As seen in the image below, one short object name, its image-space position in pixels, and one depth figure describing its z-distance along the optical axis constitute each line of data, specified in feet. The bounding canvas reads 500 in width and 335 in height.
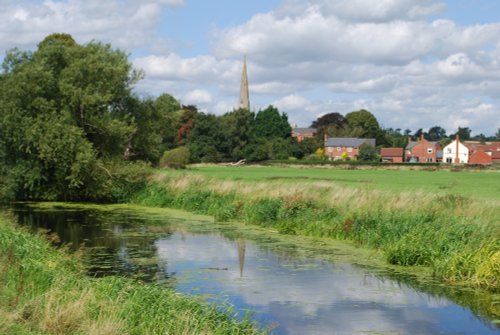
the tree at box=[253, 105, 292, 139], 421.59
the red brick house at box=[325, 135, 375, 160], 443.32
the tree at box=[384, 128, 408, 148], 495.41
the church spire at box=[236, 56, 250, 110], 586.45
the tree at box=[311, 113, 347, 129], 508.94
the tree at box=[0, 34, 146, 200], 118.32
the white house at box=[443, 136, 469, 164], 460.55
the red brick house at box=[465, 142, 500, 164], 443.32
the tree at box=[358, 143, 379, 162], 379.35
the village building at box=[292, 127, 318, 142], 621.31
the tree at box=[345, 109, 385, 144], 485.97
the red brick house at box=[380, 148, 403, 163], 440.04
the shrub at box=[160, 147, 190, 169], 258.57
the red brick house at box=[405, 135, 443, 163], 481.87
